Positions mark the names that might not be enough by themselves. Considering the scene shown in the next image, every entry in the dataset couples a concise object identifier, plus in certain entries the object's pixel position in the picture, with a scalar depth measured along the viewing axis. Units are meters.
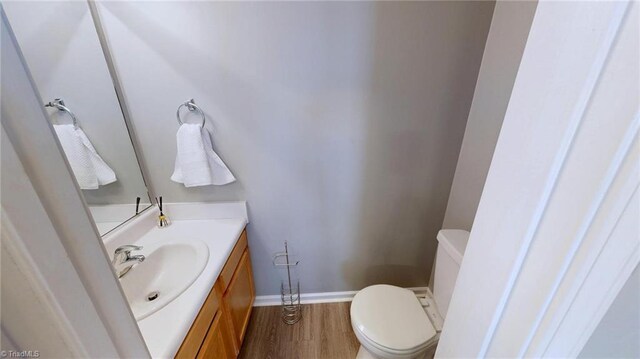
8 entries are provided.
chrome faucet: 0.97
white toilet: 1.06
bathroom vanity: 0.77
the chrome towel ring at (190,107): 1.22
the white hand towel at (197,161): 1.23
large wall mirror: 0.84
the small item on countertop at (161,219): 1.34
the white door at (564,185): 0.27
